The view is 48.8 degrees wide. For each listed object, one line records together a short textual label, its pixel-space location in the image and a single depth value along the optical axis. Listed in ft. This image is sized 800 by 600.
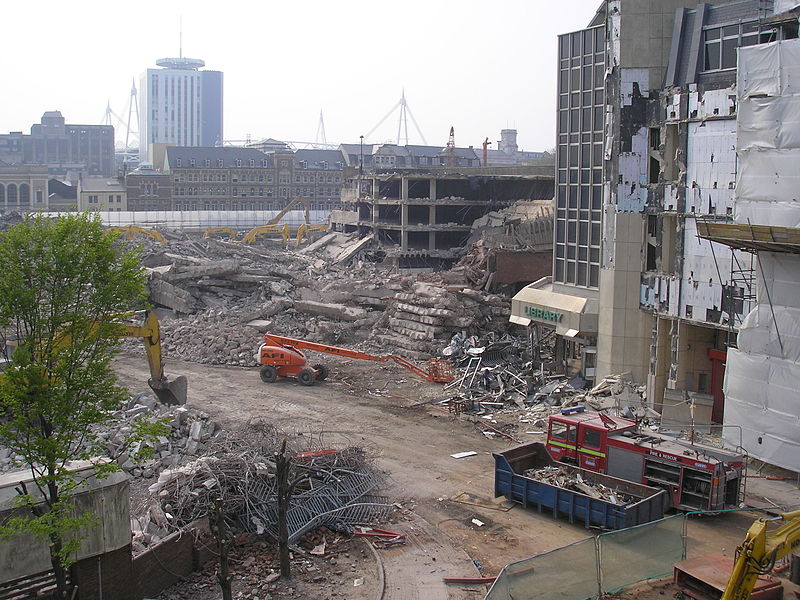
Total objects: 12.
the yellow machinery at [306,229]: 248.91
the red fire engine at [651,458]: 60.59
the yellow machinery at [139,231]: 204.70
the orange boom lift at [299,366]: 104.78
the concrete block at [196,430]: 70.25
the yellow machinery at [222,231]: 255.91
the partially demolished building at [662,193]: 79.82
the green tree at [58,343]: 41.11
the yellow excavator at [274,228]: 242.17
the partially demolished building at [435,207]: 197.77
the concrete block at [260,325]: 126.62
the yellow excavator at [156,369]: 81.20
